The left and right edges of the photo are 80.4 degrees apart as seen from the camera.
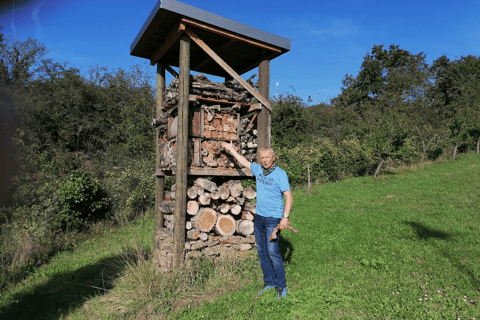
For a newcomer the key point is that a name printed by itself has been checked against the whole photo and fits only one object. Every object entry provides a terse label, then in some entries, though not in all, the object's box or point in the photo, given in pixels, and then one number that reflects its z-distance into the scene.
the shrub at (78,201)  8.87
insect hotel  4.66
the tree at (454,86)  29.75
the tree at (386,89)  25.59
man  3.78
